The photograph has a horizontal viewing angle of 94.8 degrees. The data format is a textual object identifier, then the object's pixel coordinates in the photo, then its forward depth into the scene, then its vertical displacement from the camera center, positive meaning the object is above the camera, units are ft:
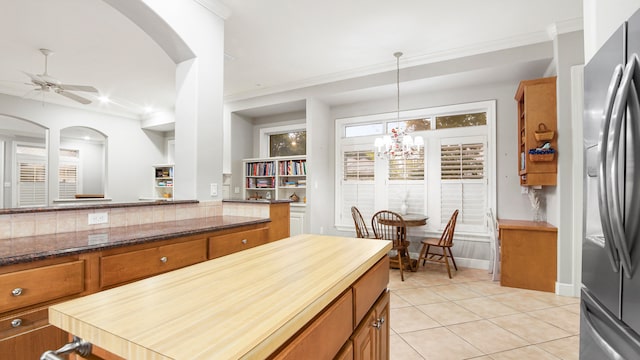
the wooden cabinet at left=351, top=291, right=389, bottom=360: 3.34 -1.96
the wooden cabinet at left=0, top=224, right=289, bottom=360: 3.64 -1.52
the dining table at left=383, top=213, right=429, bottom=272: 12.50 -1.78
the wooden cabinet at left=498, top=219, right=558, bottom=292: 10.48 -2.72
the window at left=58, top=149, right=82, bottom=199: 27.10 +0.59
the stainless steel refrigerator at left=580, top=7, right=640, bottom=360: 2.84 -0.21
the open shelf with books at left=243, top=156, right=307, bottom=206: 17.15 +0.12
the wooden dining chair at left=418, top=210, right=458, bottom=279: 12.22 -2.68
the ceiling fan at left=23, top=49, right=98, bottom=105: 12.11 +4.00
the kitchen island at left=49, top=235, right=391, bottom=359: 1.69 -0.94
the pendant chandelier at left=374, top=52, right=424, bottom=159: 12.30 +1.57
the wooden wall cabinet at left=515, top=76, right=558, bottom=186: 10.48 +1.90
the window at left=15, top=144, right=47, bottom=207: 23.57 +0.33
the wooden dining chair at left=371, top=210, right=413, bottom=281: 12.30 -2.42
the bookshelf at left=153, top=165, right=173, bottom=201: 23.38 -0.19
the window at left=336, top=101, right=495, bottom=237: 13.76 +0.63
